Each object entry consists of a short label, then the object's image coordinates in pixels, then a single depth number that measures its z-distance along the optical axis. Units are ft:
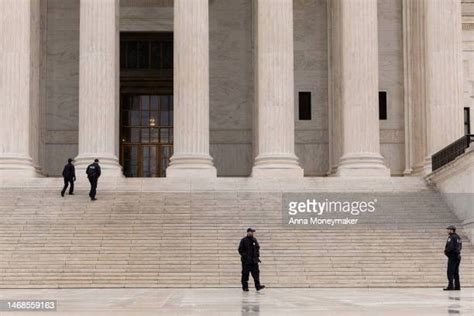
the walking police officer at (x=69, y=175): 138.62
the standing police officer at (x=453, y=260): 97.86
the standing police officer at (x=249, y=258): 93.50
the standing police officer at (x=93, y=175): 136.56
